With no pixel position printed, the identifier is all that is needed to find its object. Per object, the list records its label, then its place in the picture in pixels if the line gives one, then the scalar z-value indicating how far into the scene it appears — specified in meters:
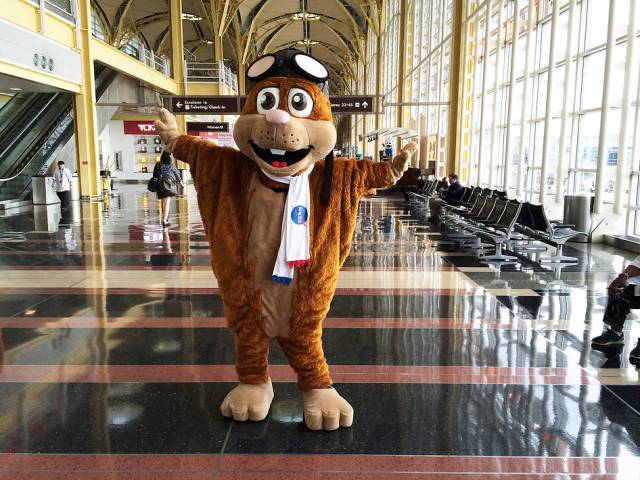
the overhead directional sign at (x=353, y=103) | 19.83
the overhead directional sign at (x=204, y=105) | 20.41
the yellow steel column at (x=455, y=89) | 18.72
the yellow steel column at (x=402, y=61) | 27.39
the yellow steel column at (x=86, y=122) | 19.12
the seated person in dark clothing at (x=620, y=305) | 4.06
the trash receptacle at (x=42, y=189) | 17.86
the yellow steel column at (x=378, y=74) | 36.51
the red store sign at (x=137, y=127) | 32.93
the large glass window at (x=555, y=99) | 10.17
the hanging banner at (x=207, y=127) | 24.44
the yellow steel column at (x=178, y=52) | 27.69
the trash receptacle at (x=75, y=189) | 19.30
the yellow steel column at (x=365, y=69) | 46.31
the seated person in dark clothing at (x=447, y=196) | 14.09
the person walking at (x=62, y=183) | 16.58
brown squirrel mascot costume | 2.89
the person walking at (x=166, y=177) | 11.34
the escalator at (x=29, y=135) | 18.77
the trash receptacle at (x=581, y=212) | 10.65
